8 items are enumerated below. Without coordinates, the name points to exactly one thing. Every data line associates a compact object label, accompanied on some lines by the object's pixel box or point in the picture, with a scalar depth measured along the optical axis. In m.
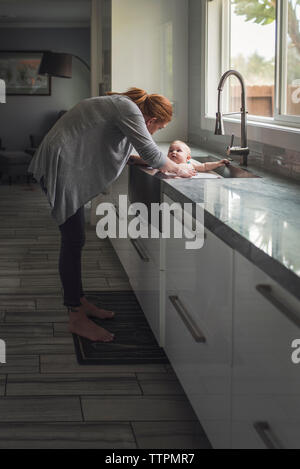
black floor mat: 2.92
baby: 3.17
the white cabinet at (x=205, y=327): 1.79
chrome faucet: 3.22
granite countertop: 1.35
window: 3.01
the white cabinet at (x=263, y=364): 1.28
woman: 2.83
